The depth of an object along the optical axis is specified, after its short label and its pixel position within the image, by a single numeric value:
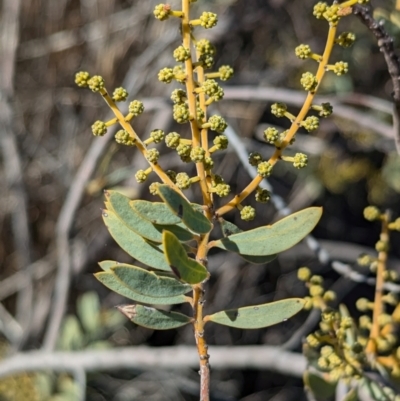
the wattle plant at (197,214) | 0.35
